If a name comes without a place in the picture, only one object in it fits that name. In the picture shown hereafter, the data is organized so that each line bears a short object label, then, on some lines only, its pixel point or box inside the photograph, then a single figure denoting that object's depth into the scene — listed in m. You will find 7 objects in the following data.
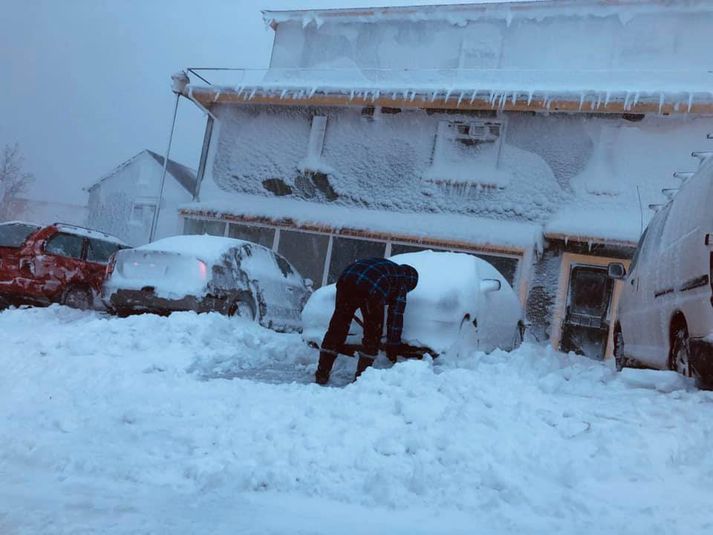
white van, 4.08
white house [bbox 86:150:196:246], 25.56
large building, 11.37
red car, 8.20
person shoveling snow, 5.17
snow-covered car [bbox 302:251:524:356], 5.41
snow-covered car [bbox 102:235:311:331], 6.96
